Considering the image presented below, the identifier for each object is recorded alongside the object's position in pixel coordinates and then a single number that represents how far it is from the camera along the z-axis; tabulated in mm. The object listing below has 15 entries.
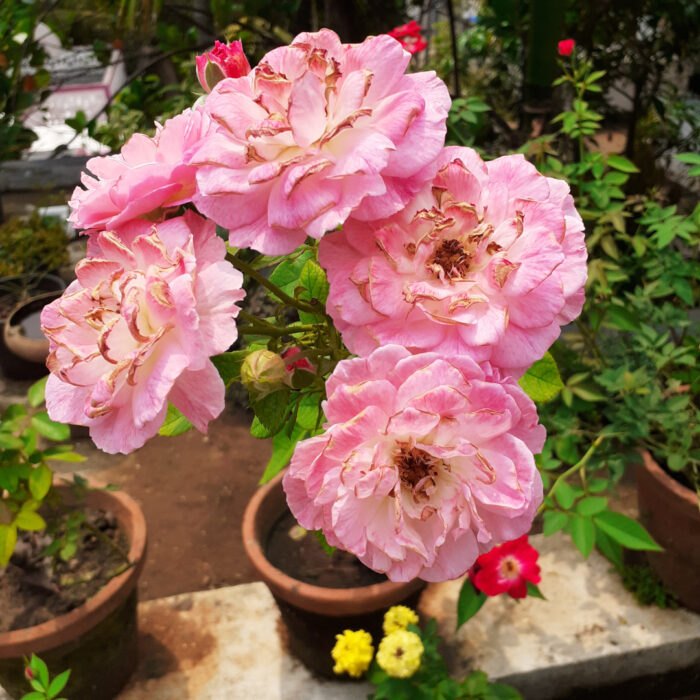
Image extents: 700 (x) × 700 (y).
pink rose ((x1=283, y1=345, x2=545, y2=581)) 435
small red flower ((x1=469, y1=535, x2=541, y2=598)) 1202
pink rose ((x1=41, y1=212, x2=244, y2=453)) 426
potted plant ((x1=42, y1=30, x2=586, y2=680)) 434
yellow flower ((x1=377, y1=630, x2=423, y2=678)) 1191
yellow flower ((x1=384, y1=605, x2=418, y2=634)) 1284
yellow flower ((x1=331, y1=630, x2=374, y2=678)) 1296
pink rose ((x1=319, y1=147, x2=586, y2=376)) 450
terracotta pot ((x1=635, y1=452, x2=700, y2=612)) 1447
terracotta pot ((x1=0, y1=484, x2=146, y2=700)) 1325
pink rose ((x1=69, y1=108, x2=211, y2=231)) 459
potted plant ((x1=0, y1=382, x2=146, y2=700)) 1274
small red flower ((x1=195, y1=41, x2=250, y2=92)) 532
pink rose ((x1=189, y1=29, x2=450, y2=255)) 432
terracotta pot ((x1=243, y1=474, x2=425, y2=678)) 1388
